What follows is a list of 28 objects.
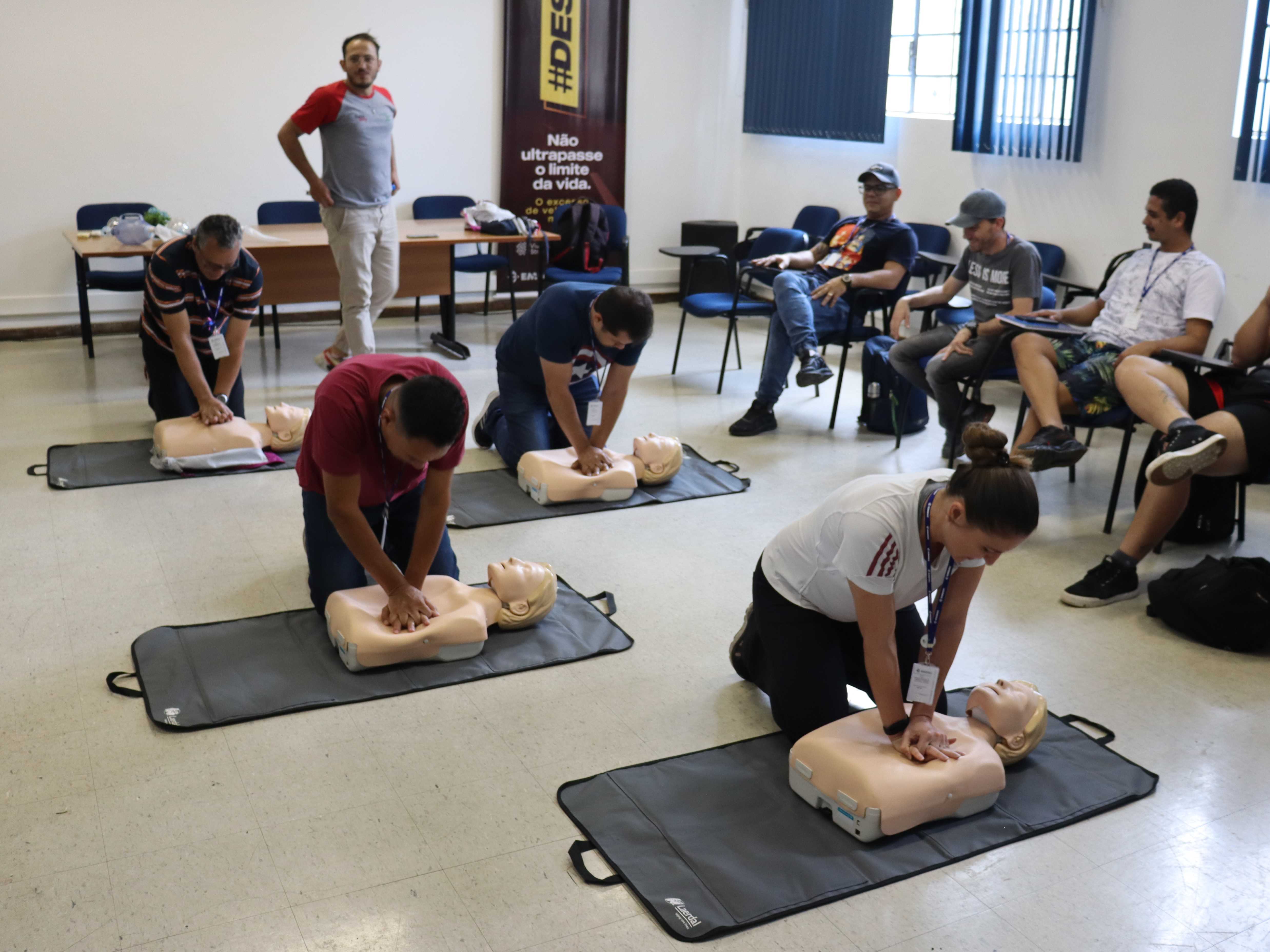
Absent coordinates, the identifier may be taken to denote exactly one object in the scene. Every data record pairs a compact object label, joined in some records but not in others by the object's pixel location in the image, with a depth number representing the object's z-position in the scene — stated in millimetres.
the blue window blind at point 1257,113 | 4617
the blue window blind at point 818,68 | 6801
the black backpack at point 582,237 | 6492
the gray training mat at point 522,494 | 3934
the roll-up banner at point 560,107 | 7250
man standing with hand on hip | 5168
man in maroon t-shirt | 2355
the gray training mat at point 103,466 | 4102
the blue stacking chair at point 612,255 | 6488
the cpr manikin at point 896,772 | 2193
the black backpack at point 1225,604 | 3072
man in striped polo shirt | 4082
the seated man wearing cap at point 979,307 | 4352
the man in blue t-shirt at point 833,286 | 4992
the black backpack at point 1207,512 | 3797
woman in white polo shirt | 1984
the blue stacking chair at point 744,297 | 5441
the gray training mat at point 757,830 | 2084
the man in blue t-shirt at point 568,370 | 3492
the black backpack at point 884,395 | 4969
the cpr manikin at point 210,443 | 4172
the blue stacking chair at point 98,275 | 5770
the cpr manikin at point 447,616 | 2775
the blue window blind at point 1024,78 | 5469
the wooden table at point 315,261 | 5645
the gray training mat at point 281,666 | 2645
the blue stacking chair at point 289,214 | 6477
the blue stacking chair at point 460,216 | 6609
